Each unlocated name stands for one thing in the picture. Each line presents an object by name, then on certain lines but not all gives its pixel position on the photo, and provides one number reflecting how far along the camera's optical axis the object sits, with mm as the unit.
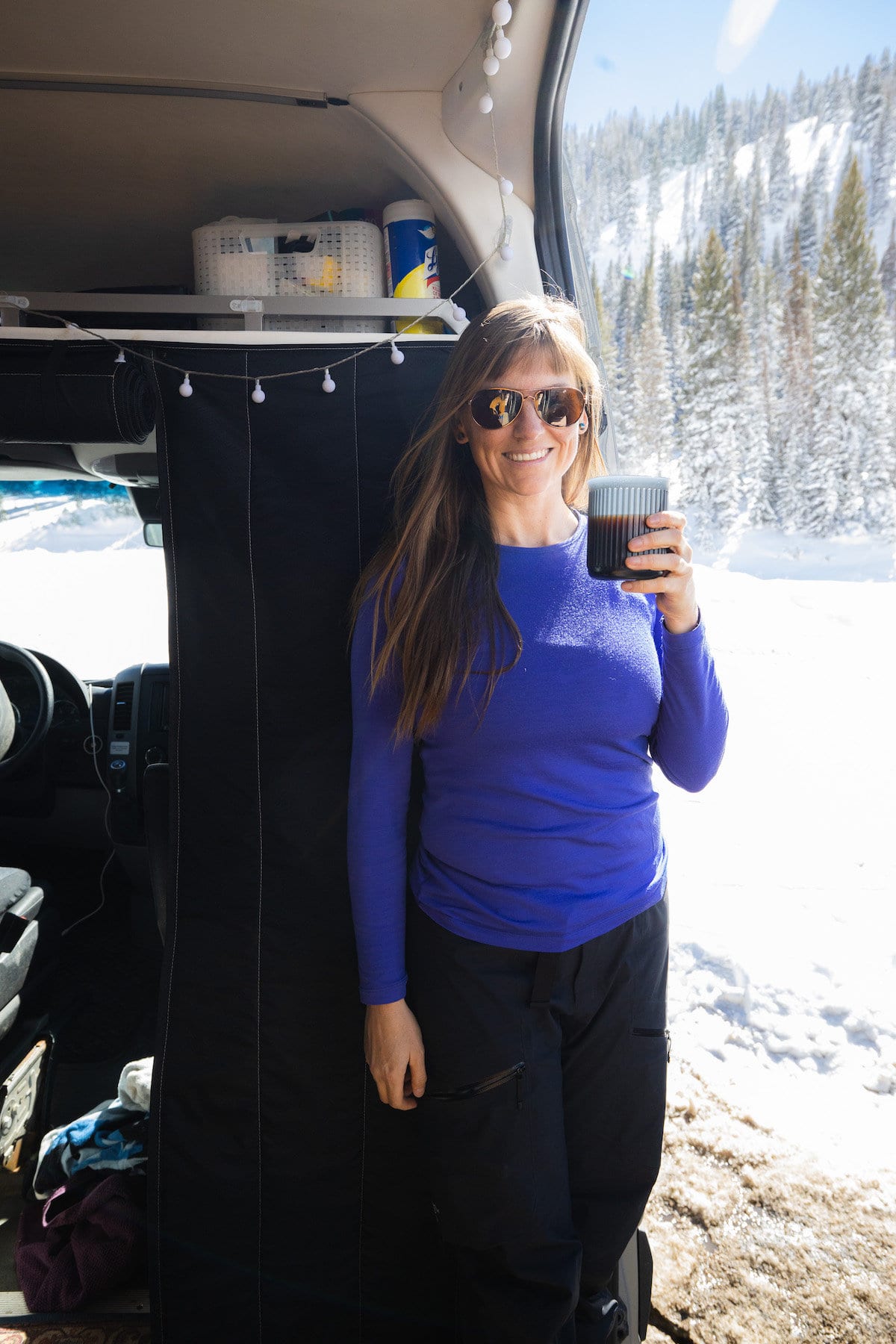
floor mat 1684
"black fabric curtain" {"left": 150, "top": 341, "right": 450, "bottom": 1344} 1623
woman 1174
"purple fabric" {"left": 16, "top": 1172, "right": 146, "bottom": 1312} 1729
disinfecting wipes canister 1693
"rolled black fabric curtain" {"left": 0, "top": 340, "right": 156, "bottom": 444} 1554
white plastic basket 1702
